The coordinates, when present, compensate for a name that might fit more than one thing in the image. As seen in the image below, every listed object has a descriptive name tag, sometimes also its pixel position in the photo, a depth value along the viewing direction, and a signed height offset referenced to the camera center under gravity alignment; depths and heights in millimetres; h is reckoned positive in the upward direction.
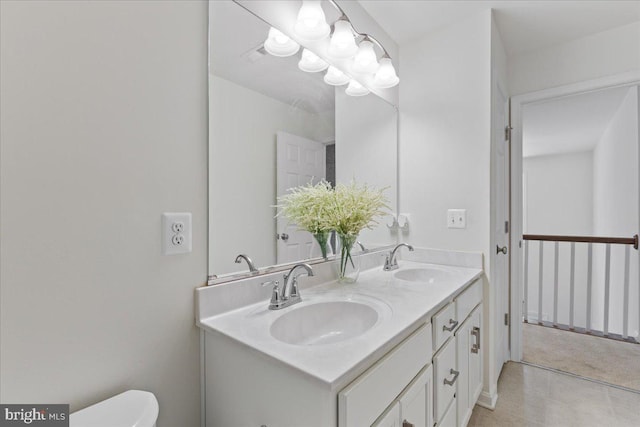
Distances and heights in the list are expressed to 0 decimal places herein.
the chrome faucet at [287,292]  1092 -303
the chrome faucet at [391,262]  1846 -315
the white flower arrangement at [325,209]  1339 +5
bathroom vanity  728 -416
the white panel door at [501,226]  1962 -105
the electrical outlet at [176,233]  919 -70
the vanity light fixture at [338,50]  1317 +792
